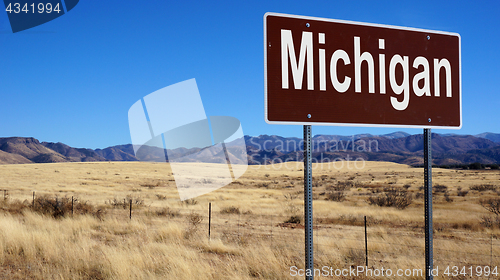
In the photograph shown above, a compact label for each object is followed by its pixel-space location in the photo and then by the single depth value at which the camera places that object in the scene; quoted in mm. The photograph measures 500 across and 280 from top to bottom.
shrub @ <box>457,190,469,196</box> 26634
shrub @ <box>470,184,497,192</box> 30034
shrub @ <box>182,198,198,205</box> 22484
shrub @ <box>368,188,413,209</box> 20267
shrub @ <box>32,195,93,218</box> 14422
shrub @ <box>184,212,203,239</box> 11220
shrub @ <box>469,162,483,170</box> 86262
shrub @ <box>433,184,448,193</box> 29694
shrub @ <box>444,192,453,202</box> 22681
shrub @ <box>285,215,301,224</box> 15828
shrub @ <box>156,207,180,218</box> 16797
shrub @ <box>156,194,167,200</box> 24902
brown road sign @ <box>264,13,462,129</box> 2900
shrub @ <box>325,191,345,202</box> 24081
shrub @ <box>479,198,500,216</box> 15741
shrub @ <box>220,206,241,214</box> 18872
